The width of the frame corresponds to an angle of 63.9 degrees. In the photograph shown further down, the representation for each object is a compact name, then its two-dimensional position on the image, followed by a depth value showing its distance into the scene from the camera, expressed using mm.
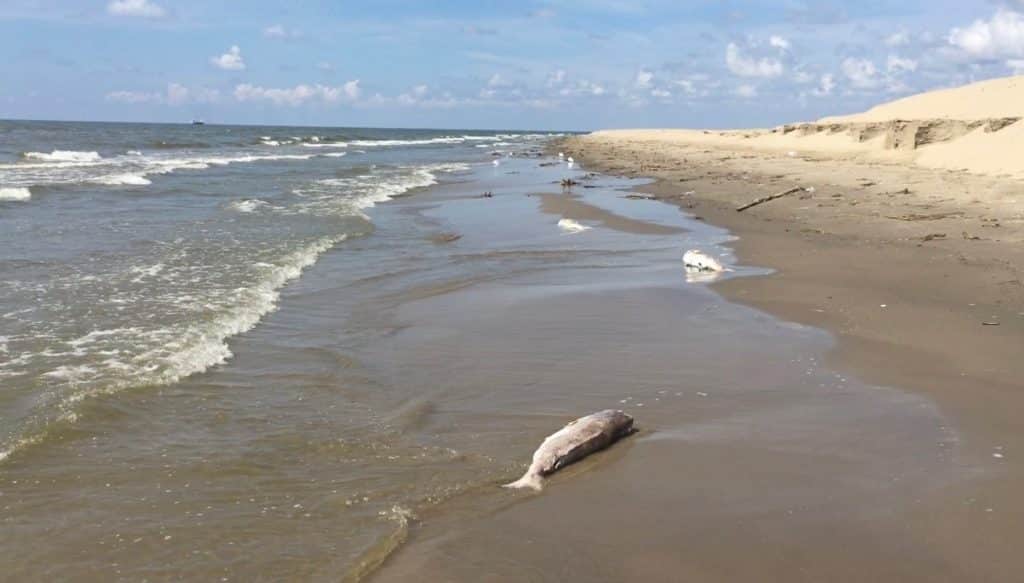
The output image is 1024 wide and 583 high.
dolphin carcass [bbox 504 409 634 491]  5180
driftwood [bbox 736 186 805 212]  19234
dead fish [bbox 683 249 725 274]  12234
